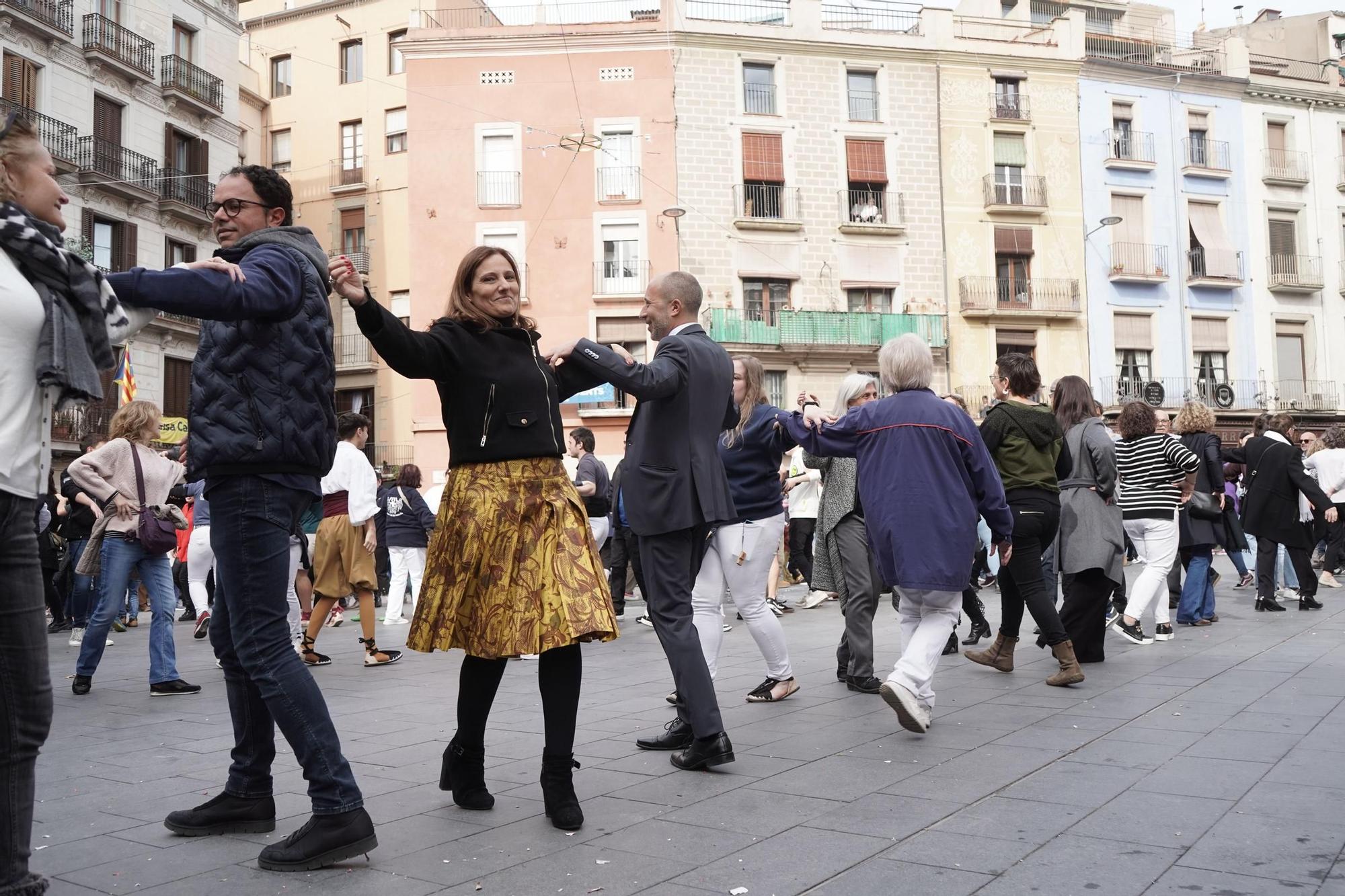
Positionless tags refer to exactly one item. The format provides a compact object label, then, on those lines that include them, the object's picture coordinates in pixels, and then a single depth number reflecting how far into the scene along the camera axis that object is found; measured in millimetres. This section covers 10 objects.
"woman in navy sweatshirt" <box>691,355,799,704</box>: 6289
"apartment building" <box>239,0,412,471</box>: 38000
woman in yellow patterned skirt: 4031
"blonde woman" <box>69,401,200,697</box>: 8016
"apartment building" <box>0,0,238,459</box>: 29422
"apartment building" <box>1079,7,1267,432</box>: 36875
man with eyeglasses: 3648
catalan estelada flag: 23156
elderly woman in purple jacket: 5836
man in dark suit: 4973
